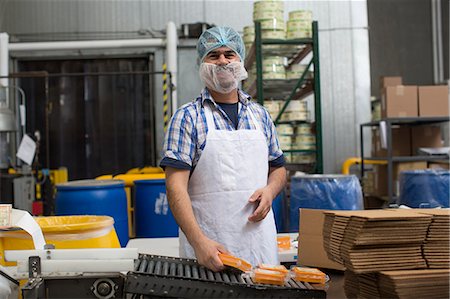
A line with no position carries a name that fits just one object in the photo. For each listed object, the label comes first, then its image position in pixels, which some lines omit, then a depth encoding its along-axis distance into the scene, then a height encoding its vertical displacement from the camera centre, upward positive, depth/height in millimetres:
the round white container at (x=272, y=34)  4785 +1061
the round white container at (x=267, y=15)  4801 +1243
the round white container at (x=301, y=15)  4793 +1229
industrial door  7258 +588
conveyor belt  1164 -289
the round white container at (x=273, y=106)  5008 +442
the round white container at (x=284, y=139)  4961 +131
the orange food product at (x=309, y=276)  1303 -299
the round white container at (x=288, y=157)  5039 -36
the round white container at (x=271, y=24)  4781 +1148
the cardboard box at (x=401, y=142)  5941 +92
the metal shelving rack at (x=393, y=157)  5348 -68
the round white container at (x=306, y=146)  4965 +61
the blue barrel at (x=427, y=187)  3609 -256
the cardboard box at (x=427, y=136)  5824 +149
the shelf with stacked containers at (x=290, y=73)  4781 +730
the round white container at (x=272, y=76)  4859 +701
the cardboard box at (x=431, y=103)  5449 +470
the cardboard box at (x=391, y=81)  5812 +749
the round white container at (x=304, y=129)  4984 +222
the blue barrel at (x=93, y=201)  3703 -296
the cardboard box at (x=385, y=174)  5502 -254
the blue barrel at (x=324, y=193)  3648 -280
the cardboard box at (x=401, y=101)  5441 +494
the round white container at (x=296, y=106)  4988 +434
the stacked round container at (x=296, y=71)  4949 +751
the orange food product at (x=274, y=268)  1298 -280
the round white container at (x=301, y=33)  4797 +1065
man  1944 -13
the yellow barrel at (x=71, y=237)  1554 -238
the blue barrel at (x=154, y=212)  4238 -437
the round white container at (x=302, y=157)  5031 -41
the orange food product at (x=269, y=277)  1240 -286
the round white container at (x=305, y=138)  4969 +134
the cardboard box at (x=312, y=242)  2037 -344
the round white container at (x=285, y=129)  4965 +223
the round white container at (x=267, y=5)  4828 +1336
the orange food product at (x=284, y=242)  2455 -413
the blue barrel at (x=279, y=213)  4098 -458
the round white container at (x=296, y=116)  4973 +342
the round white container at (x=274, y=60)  4879 +853
